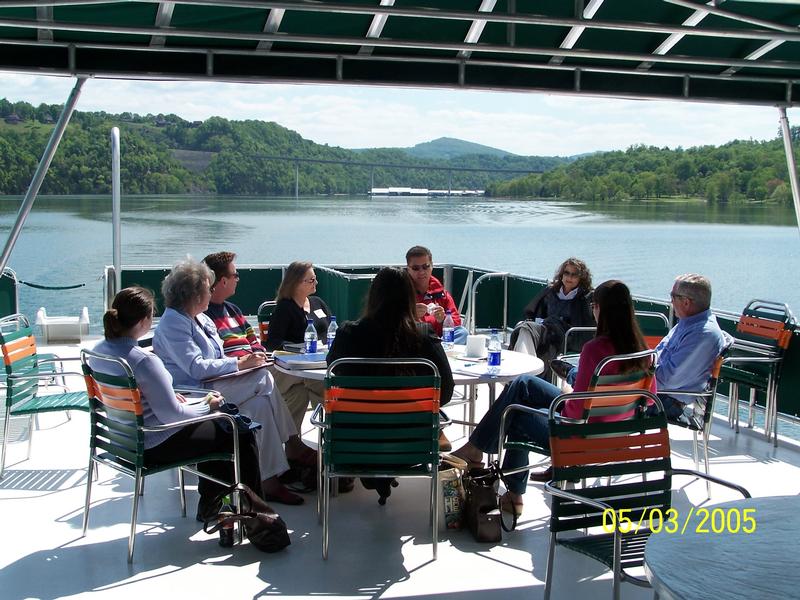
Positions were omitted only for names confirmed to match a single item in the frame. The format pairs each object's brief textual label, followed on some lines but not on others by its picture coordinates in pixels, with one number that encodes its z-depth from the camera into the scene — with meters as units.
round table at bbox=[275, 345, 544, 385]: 4.35
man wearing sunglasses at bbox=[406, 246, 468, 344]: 5.59
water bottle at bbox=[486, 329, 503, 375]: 4.49
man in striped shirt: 4.97
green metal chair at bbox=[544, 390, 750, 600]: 2.97
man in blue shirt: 4.75
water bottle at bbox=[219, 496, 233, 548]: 3.96
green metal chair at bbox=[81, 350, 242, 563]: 3.76
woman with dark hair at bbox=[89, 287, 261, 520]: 3.84
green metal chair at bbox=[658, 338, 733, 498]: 4.69
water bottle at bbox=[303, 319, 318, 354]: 4.82
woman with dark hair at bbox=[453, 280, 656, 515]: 4.00
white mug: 4.84
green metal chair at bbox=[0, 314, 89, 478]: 4.82
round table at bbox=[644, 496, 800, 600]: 1.82
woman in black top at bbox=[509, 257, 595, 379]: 6.36
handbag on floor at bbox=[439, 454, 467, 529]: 4.17
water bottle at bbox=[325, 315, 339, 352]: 4.96
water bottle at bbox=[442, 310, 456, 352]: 5.13
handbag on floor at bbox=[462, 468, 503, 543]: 4.04
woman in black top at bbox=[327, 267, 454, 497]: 3.92
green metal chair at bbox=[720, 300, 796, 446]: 5.77
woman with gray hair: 4.33
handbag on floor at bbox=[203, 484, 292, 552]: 3.86
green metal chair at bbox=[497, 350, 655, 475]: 3.87
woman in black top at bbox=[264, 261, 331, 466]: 5.17
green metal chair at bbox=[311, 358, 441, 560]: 3.74
